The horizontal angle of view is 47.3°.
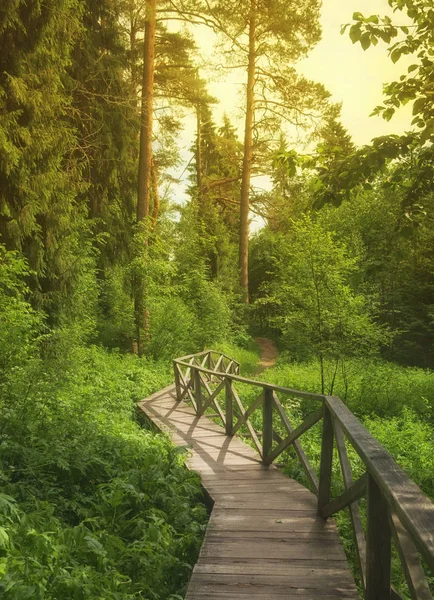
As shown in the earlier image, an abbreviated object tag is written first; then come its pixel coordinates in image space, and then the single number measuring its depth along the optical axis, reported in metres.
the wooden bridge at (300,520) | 2.43
